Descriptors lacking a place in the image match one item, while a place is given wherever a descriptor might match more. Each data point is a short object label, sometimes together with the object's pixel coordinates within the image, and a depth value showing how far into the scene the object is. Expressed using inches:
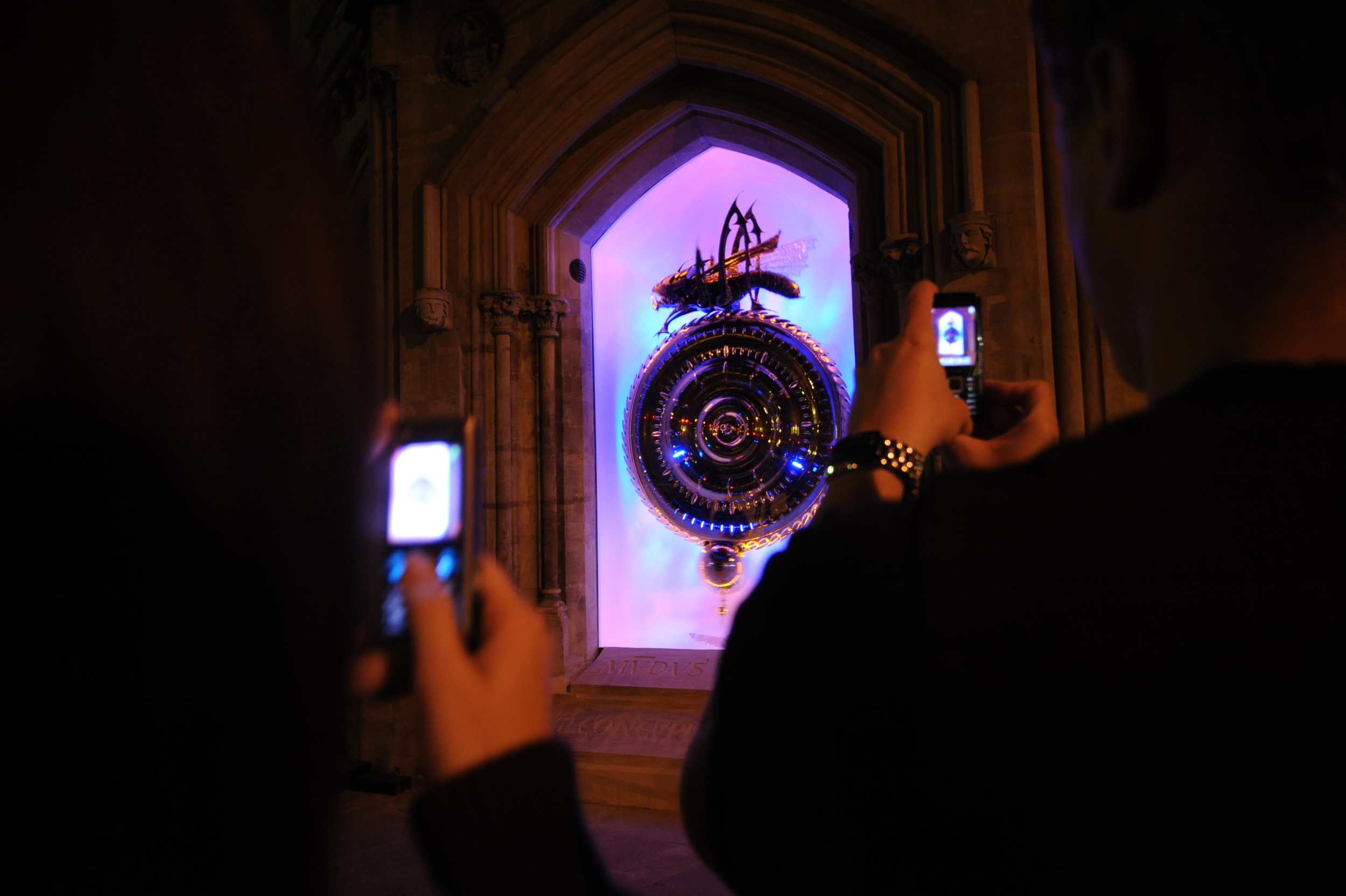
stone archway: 148.6
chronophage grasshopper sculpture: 190.7
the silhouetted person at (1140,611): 15.9
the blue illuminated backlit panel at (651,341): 201.8
